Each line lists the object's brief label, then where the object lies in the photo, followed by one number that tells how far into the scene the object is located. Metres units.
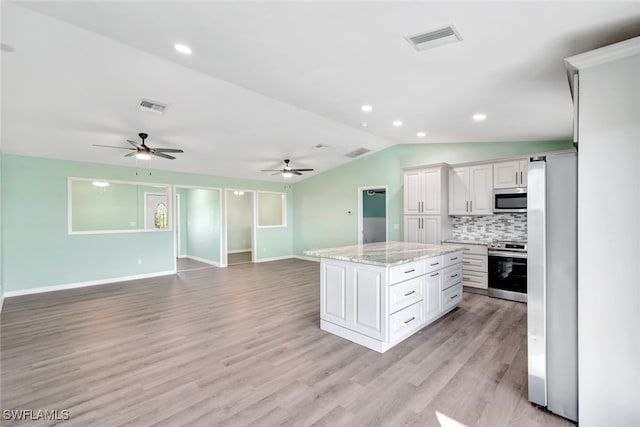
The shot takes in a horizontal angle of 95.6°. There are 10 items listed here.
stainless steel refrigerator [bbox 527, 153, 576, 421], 1.95
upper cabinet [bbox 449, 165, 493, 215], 5.05
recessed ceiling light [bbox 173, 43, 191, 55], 2.67
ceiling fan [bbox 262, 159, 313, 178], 6.62
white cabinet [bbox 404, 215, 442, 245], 5.44
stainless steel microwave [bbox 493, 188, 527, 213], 4.67
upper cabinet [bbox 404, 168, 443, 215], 5.46
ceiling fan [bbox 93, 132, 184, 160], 4.32
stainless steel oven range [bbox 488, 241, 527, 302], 4.45
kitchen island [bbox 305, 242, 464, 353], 2.88
